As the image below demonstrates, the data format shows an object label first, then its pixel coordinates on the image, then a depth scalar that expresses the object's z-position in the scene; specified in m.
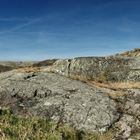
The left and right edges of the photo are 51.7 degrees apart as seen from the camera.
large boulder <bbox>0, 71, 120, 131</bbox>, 9.05
